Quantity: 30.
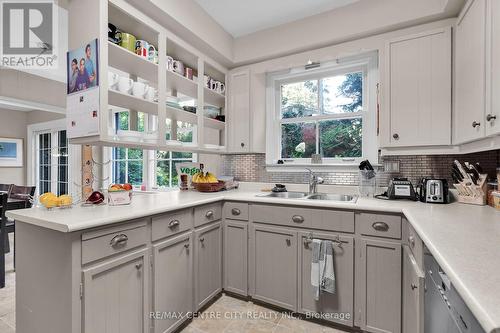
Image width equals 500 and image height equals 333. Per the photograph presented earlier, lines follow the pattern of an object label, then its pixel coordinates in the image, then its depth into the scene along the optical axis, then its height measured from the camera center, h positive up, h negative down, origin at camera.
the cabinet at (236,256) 2.09 -0.80
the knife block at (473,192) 1.61 -0.18
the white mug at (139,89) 1.84 +0.58
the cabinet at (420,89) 1.86 +0.60
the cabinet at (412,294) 1.19 -0.71
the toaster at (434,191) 1.72 -0.18
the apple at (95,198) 1.59 -0.22
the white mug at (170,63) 2.18 +0.91
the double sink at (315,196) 2.25 -0.30
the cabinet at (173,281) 1.55 -0.79
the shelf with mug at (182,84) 2.22 +0.78
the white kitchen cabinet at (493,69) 1.25 +0.51
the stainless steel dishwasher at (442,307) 0.68 -0.47
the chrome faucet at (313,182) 2.38 -0.17
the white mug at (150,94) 1.93 +0.56
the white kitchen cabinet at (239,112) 2.77 +0.61
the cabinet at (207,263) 1.89 -0.81
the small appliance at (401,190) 1.85 -0.19
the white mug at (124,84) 1.75 +0.58
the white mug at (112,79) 1.71 +0.60
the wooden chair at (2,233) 2.30 -0.66
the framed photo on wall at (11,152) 5.13 +0.26
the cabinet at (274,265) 1.91 -0.81
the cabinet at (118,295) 1.19 -0.70
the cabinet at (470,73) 1.42 +0.59
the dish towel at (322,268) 1.71 -0.73
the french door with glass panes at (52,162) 4.81 +0.05
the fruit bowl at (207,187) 2.43 -0.22
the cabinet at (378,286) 1.58 -0.81
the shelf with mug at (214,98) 2.66 +0.77
